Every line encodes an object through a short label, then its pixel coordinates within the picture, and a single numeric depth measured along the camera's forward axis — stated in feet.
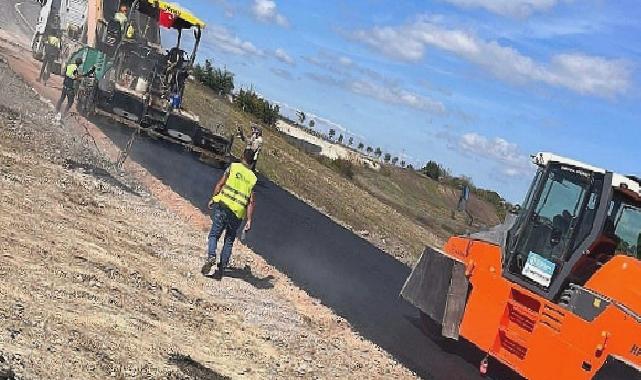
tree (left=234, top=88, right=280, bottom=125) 181.47
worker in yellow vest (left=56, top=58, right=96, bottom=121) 65.92
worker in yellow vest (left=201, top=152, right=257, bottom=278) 33.09
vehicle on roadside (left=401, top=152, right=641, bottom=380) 27.84
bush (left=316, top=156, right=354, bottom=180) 155.00
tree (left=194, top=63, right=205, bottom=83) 194.41
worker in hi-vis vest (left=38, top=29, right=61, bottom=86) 86.21
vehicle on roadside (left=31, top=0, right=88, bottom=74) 81.82
